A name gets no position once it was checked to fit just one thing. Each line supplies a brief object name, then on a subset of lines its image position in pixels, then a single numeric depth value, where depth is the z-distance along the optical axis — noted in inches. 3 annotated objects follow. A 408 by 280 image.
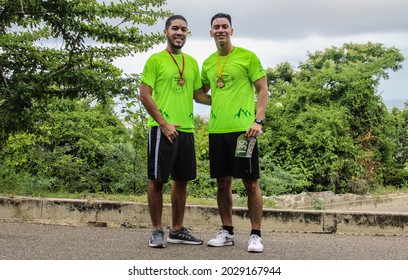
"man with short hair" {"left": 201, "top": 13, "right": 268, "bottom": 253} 237.8
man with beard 238.7
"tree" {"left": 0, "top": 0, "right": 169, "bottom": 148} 346.6
